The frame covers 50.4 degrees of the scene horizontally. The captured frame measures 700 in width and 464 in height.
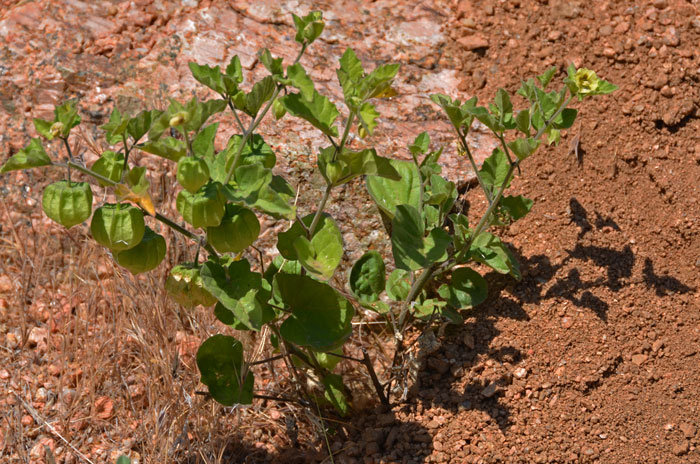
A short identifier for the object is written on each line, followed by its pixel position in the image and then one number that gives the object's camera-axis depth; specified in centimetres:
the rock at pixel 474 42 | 315
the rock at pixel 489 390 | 229
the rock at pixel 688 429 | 210
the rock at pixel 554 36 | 299
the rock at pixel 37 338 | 270
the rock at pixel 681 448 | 207
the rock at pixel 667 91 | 270
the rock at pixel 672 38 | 279
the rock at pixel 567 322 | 237
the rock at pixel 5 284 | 287
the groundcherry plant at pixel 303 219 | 159
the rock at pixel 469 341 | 242
